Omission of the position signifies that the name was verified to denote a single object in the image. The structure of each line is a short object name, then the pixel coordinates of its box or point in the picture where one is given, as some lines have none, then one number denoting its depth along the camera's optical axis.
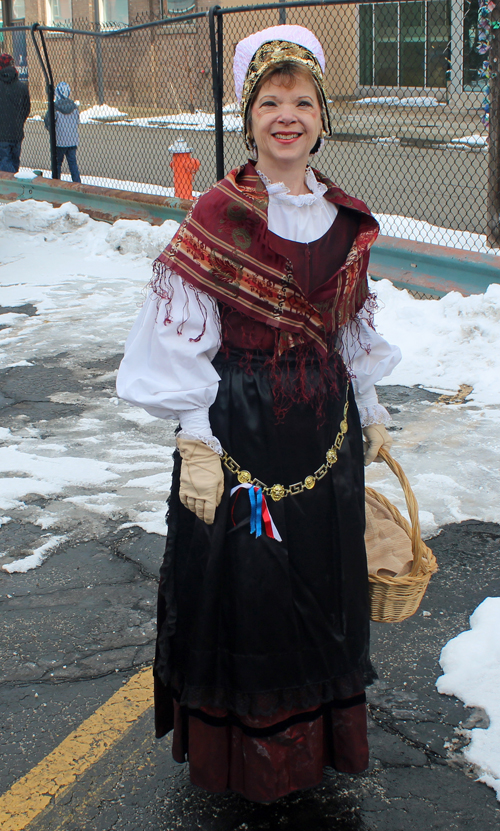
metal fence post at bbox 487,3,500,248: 6.60
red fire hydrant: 9.42
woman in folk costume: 1.97
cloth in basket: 2.37
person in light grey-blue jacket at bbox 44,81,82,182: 10.99
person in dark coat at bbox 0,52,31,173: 11.55
